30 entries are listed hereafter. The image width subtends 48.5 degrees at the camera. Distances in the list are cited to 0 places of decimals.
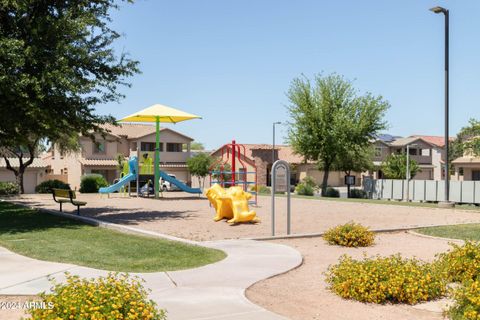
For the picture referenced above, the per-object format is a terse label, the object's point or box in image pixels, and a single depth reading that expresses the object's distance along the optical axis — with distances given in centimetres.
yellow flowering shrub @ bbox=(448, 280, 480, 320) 570
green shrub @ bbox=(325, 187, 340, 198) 4122
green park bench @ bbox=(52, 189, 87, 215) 1859
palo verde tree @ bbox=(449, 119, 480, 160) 3416
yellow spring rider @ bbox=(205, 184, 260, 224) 1589
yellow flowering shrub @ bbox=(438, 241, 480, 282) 812
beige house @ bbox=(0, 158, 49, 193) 5468
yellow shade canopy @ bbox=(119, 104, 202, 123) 2775
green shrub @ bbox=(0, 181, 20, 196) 3775
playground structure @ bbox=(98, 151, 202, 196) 2961
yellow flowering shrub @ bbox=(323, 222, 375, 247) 1220
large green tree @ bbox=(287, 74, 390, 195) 4059
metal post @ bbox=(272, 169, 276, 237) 1370
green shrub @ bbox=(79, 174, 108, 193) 3934
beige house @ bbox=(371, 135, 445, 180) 7194
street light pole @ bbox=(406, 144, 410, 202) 3575
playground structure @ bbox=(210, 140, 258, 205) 1985
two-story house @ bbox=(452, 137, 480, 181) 5238
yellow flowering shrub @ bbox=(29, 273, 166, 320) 465
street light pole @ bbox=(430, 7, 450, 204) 2466
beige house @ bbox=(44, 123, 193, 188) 5572
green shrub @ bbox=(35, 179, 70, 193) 4049
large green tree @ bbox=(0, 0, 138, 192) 1595
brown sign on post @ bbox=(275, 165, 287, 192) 1425
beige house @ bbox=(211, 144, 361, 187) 6381
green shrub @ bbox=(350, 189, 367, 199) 4086
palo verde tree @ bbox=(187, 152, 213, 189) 5931
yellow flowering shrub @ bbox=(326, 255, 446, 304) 712
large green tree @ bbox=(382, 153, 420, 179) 5325
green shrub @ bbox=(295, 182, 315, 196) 4259
